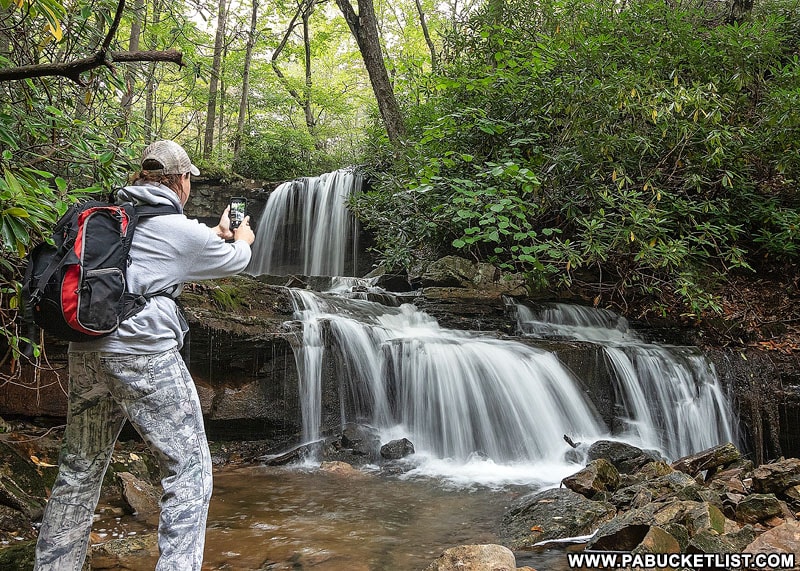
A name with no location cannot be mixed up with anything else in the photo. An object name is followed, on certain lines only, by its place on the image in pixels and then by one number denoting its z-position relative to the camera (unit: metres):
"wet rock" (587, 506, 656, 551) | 3.14
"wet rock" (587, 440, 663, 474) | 5.50
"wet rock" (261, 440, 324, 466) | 5.75
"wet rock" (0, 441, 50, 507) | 4.00
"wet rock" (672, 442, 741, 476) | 4.98
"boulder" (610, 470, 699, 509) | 3.77
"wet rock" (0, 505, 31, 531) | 3.42
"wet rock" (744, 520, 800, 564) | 2.77
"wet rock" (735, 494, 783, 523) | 3.46
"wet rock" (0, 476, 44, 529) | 3.58
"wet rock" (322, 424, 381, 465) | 5.89
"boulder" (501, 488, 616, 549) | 3.74
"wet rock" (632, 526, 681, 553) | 2.83
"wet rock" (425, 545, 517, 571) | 2.86
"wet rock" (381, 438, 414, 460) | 5.93
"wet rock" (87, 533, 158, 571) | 3.08
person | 2.21
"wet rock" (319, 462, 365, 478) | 5.45
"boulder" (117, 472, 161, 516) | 4.08
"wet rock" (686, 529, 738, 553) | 2.86
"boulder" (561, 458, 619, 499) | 4.39
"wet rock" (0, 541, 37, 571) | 2.59
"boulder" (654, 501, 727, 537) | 3.13
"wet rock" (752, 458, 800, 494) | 3.84
